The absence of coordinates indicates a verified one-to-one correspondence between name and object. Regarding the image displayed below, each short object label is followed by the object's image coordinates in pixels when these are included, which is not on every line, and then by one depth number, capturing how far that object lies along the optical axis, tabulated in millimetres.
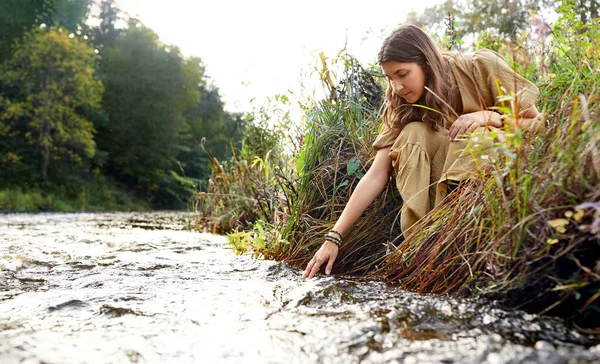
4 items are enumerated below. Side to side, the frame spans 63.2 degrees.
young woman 2209
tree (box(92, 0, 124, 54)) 32156
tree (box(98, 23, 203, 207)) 25781
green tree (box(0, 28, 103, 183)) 18625
